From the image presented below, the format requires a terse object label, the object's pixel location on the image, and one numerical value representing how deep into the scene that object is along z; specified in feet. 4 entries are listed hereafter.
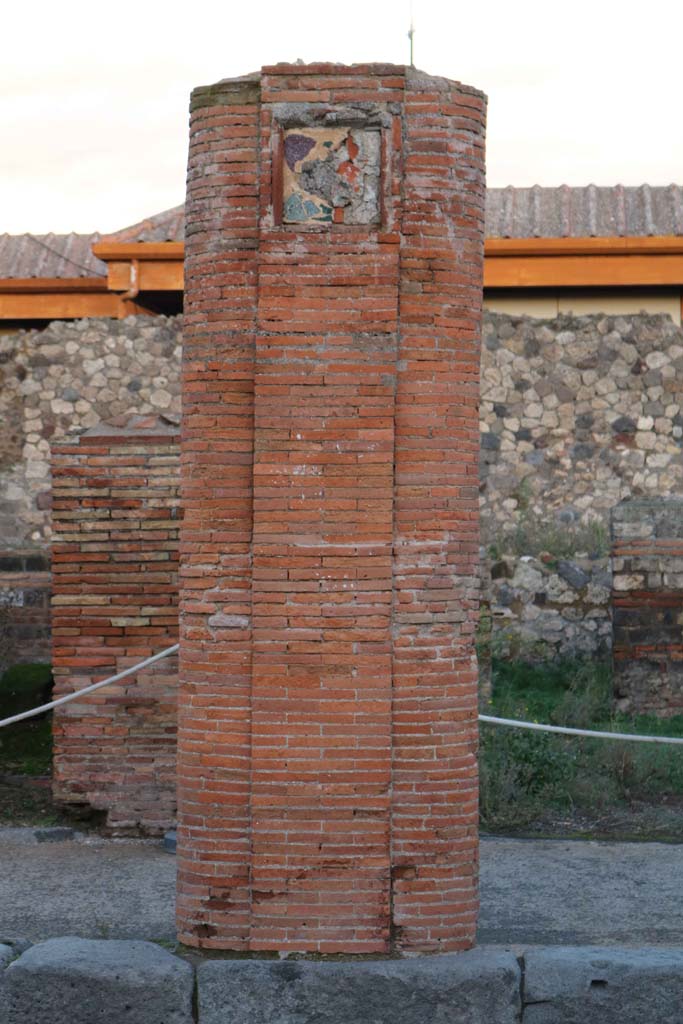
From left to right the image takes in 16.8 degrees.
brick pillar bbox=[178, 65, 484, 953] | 27.81
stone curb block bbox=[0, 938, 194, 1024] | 27.36
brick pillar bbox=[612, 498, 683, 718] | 53.96
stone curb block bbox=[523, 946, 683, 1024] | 27.55
